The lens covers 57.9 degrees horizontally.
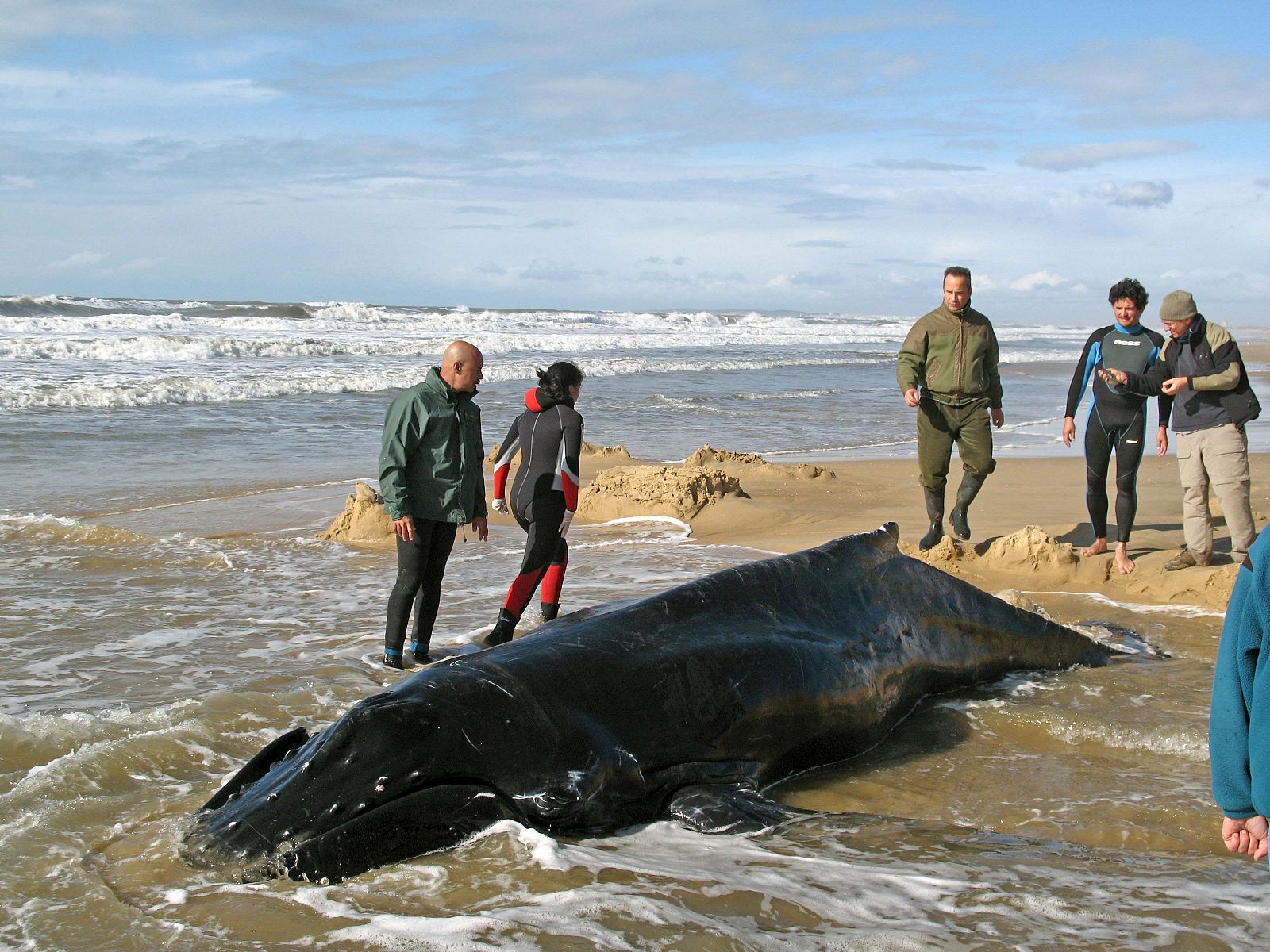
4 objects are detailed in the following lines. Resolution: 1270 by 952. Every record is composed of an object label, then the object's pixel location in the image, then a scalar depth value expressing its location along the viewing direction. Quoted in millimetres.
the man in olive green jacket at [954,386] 8812
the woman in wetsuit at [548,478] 6871
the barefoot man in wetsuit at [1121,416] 8109
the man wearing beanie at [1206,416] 7551
